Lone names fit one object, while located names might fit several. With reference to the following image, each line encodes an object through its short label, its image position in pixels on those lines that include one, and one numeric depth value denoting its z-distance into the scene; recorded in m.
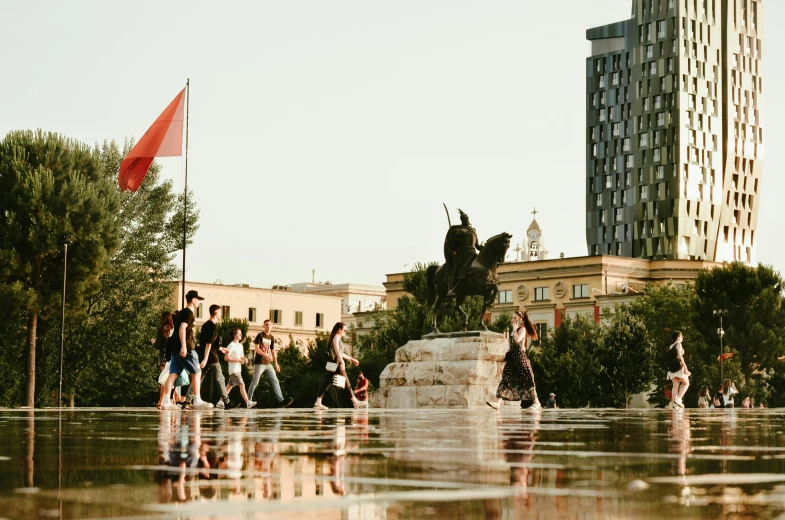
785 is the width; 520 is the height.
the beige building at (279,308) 99.88
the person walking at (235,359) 22.61
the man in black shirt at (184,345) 18.00
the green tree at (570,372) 64.19
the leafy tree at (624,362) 64.62
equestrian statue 28.14
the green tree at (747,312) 67.44
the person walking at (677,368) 24.80
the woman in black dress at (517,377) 22.53
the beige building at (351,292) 141.62
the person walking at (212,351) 20.35
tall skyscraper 127.06
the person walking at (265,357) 23.05
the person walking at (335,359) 21.45
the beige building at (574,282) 95.06
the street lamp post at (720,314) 61.30
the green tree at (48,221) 41.34
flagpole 35.78
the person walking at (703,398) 50.19
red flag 32.75
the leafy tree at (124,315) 46.69
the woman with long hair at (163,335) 19.50
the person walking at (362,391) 32.34
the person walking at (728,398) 47.27
